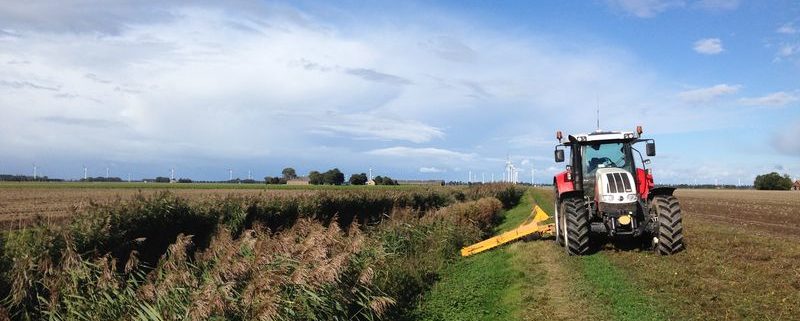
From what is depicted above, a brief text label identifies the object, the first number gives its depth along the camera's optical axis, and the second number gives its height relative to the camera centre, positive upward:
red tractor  11.99 -0.11
